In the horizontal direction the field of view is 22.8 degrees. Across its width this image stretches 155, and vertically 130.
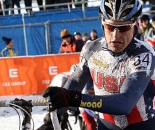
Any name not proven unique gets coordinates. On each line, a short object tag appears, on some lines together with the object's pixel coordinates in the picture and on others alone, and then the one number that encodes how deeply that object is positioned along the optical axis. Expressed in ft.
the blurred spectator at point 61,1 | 47.63
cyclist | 7.18
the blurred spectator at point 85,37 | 33.04
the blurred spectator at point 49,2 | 47.01
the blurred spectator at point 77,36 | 32.95
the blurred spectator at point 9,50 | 33.83
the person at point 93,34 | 32.45
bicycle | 6.93
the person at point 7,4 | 48.93
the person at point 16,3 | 48.88
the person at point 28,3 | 47.74
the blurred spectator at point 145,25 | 28.63
